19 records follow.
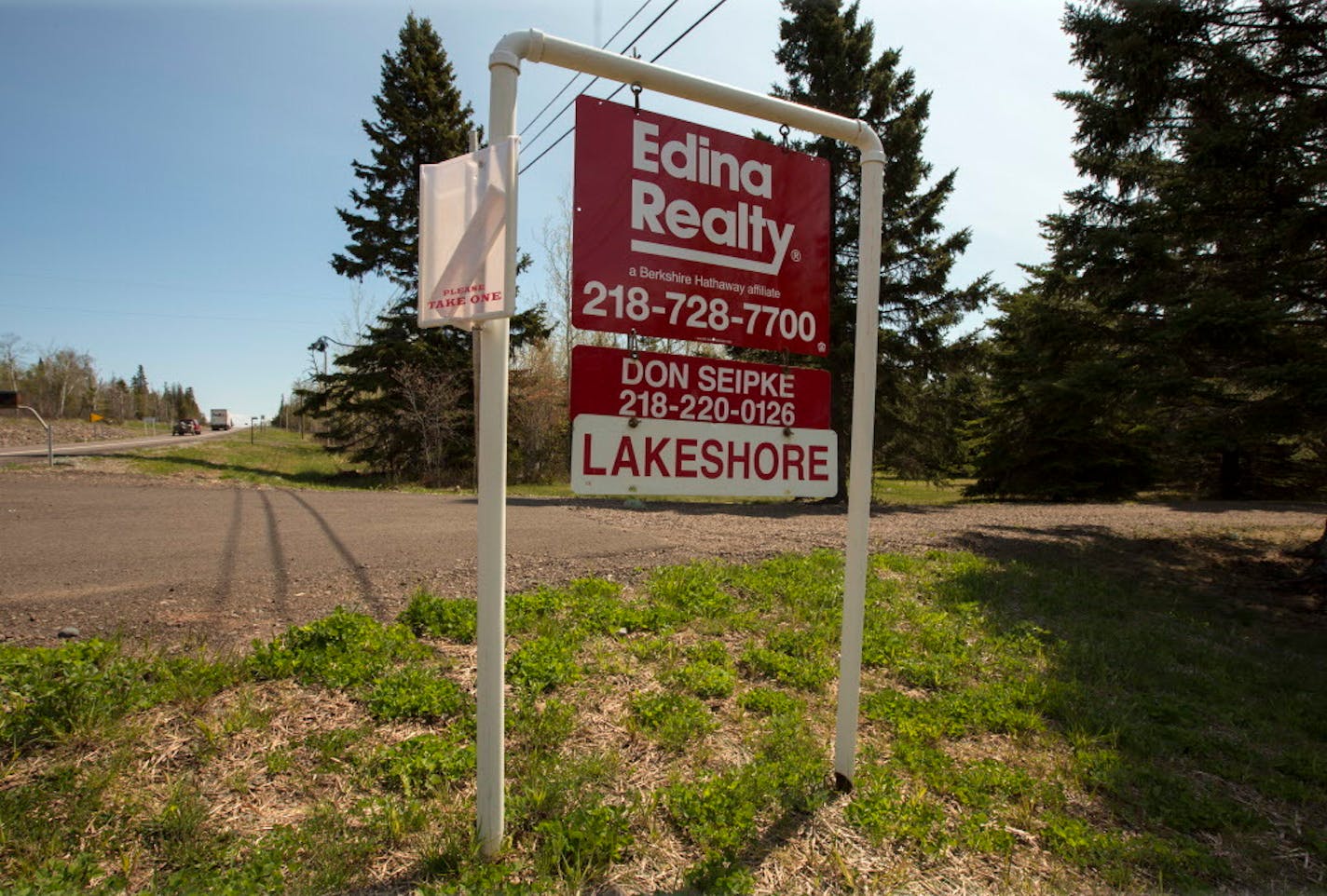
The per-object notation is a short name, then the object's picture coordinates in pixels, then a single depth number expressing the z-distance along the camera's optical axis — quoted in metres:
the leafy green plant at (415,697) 3.04
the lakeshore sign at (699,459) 2.45
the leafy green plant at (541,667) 3.37
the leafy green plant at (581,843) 2.20
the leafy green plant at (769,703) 3.40
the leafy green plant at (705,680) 3.52
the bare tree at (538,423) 23.34
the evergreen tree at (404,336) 21.78
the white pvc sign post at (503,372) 2.19
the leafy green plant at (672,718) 3.04
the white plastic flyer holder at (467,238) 2.08
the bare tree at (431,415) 21.05
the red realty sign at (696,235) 2.43
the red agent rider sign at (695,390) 2.50
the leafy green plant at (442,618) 3.98
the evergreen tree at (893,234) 14.06
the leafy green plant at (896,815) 2.54
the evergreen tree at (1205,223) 7.46
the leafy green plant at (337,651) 3.22
